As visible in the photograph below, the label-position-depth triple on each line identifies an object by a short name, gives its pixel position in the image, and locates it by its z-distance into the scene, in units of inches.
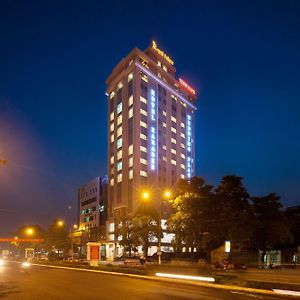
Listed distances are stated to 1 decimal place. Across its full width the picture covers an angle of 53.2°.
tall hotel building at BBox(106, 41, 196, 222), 3465.9
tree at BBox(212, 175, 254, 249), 1651.1
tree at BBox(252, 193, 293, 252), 1826.6
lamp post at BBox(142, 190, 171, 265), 1230.9
